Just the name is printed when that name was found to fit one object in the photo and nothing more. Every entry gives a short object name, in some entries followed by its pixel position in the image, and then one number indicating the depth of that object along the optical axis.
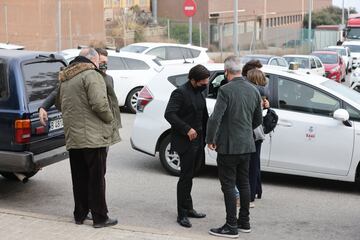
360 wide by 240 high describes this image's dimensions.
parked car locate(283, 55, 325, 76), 27.25
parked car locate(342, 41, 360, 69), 40.36
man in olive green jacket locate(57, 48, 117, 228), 6.18
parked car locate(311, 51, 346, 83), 30.21
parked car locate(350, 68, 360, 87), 21.47
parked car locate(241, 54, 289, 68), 23.08
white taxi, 8.27
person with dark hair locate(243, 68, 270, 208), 7.42
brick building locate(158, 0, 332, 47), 56.82
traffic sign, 31.61
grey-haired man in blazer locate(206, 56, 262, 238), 6.25
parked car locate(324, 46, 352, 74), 37.75
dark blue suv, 7.15
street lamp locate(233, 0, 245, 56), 26.88
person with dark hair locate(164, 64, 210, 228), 6.62
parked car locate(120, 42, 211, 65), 23.47
